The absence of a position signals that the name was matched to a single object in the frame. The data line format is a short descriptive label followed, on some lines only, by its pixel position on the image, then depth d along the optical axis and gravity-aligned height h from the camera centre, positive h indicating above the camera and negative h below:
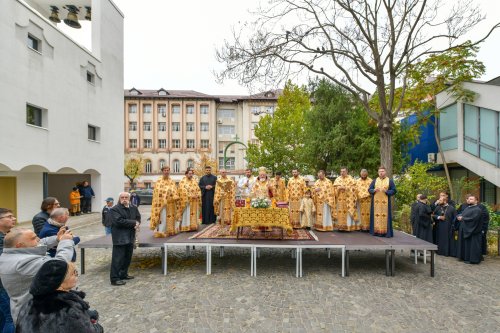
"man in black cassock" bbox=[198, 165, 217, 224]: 11.13 -1.25
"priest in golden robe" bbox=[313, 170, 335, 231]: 9.71 -1.20
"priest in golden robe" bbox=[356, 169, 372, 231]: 9.45 -1.09
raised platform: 7.13 -1.93
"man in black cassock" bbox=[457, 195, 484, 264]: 8.15 -1.83
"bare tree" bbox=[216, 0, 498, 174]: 13.33 +5.26
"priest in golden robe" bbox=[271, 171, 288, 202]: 10.80 -0.84
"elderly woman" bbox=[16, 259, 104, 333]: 2.17 -1.07
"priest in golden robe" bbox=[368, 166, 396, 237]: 8.47 -1.14
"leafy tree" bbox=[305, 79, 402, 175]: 19.61 +2.21
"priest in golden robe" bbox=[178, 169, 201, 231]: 9.11 -1.15
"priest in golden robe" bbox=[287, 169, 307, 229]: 10.38 -1.15
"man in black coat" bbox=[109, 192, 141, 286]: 6.35 -1.49
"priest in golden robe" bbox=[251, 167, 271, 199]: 9.09 -0.66
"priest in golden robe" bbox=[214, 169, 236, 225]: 10.50 -1.16
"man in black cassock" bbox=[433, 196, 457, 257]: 8.92 -1.84
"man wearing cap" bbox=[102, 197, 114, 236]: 6.24 -1.16
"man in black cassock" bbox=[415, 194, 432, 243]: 8.96 -1.59
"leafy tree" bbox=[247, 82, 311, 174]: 25.86 +1.96
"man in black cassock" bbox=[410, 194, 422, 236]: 9.17 -1.62
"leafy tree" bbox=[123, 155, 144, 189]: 43.62 -0.38
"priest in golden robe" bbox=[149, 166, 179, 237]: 8.19 -1.13
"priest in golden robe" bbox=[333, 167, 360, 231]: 9.55 -1.25
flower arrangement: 7.70 -0.96
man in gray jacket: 2.74 -0.91
